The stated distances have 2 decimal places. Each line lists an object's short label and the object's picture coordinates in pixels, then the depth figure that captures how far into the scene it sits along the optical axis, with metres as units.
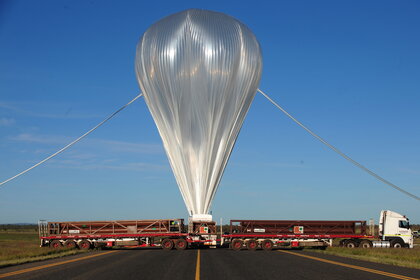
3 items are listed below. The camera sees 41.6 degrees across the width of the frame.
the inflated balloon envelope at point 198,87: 37.12
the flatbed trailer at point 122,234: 41.31
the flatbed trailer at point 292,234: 41.88
